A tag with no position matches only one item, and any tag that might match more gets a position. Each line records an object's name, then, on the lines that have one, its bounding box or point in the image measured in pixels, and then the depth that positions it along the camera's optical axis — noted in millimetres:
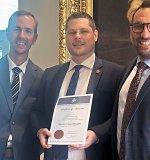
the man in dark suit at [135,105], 1276
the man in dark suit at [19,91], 1794
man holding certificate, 1493
